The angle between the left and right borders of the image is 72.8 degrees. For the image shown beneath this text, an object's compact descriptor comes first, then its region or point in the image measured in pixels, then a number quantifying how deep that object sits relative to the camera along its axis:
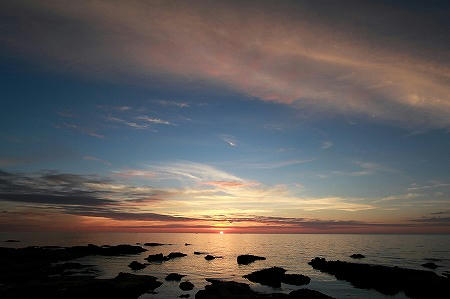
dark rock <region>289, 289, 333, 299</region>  42.30
